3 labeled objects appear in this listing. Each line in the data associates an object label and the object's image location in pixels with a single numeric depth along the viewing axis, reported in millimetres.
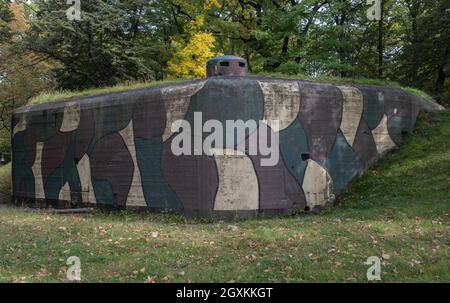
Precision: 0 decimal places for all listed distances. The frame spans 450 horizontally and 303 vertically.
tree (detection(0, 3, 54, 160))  27312
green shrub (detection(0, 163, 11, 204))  18516
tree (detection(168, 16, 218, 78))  21734
